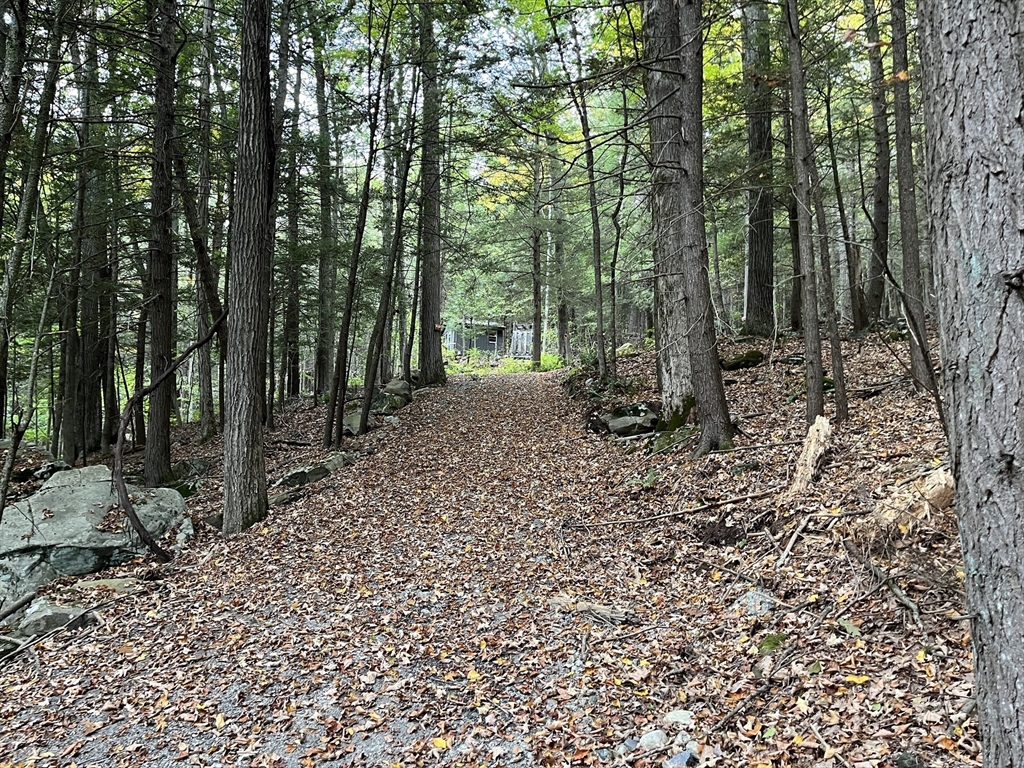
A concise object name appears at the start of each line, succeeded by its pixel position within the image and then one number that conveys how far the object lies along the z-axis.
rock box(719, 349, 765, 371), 10.84
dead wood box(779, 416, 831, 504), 5.46
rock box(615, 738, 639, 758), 3.35
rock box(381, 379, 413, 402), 15.02
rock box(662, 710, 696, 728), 3.45
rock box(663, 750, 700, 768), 3.15
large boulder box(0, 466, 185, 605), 6.67
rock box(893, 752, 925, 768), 2.71
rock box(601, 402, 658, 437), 9.74
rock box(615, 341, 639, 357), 17.27
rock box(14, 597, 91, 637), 5.54
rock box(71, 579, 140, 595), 6.27
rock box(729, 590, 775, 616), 4.32
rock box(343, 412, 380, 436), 12.37
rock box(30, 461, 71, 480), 10.84
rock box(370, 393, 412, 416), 13.93
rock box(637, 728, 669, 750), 3.33
